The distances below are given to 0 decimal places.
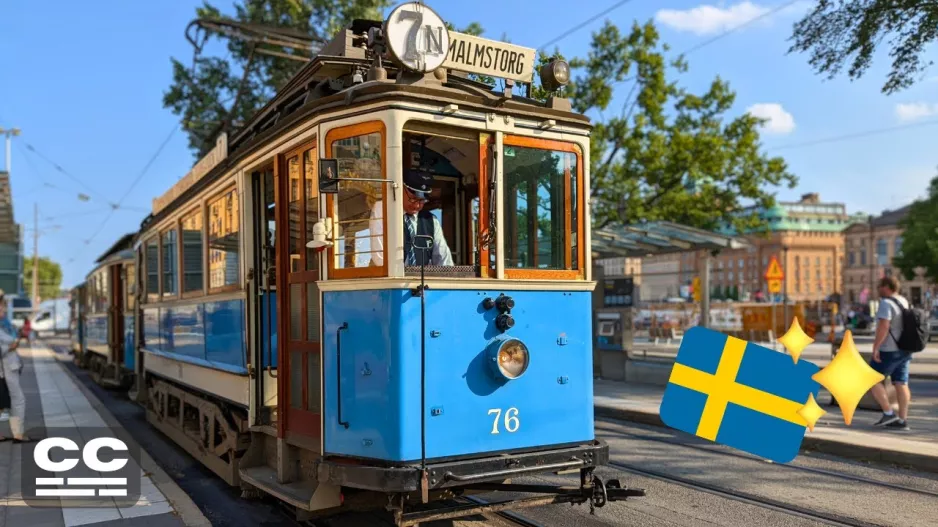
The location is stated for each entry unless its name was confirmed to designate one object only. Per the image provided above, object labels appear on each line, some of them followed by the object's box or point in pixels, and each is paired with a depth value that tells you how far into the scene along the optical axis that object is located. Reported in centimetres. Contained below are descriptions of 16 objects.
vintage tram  453
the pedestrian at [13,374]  884
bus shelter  1404
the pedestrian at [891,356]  895
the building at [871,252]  7868
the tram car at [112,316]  1420
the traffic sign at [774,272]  1859
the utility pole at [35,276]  6305
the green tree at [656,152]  2028
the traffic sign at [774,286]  1945
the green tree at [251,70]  2127
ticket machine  1528
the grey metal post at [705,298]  1711
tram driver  467
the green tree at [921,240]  4434
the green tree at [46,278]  10082
